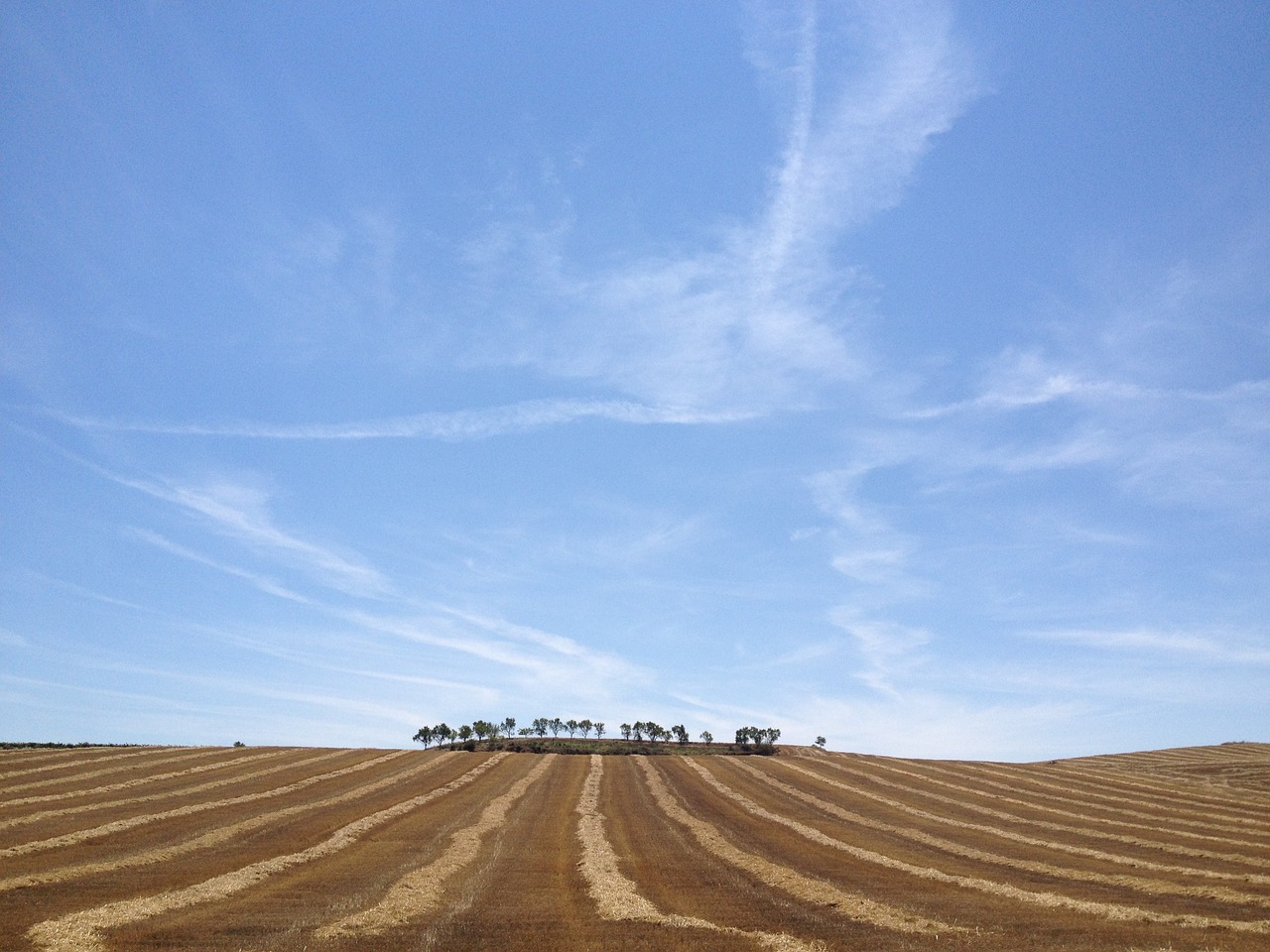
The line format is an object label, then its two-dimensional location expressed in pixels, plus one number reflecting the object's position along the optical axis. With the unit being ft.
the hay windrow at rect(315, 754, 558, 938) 62.33
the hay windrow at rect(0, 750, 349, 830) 107.76
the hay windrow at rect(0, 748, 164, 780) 156.34
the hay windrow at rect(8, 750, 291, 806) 125.89
